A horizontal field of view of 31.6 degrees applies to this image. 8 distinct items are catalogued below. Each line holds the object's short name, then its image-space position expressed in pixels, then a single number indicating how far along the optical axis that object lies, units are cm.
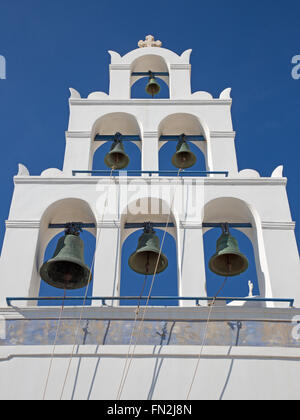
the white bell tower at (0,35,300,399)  754
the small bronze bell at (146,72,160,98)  1411
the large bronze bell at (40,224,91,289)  887
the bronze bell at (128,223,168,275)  937
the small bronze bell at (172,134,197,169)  1195
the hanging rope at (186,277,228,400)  735
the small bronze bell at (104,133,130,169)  1187
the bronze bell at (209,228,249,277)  926
